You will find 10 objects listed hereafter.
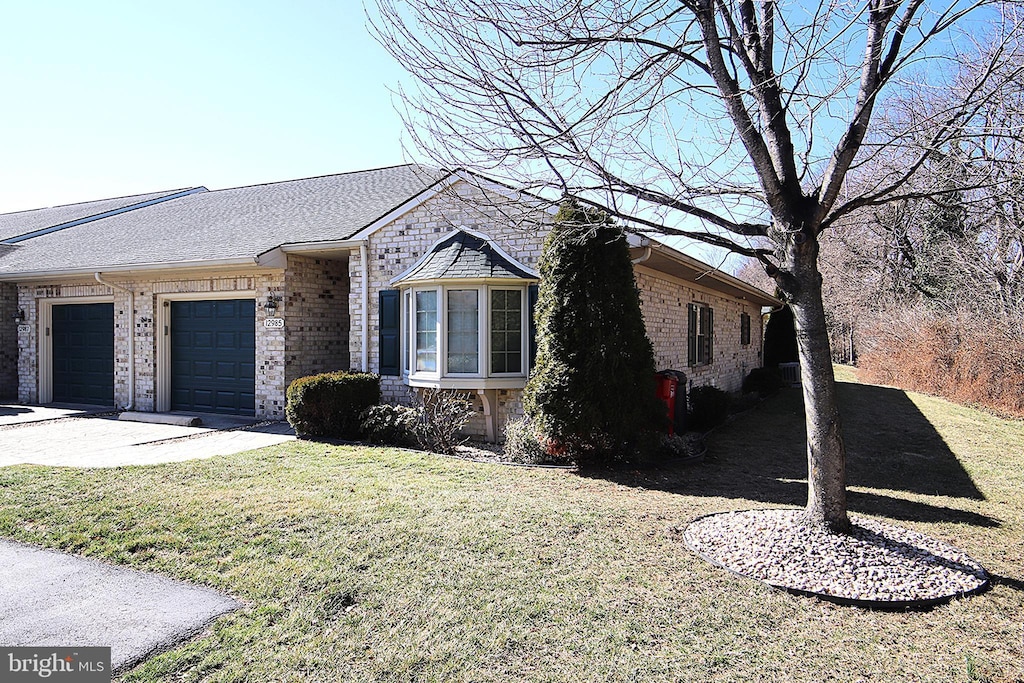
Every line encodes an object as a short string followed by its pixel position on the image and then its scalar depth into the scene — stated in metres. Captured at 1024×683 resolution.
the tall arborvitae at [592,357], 7.38
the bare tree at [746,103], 4.53
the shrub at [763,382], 18.02
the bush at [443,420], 8.65
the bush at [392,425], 9.05
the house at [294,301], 9.06
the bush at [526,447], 7.88
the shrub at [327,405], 9.19
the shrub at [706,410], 11.21
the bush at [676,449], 8.37
